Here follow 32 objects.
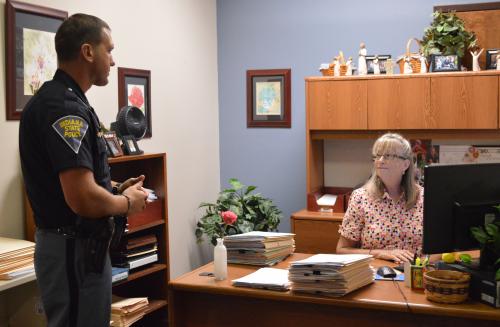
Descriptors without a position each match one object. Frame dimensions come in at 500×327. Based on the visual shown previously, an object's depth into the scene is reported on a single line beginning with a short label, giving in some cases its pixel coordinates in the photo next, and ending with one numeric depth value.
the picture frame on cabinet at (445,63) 4.14
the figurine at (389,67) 4.32
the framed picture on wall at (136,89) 3.93
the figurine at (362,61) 4.40
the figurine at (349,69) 4.42
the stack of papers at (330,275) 2.24
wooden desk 2.12
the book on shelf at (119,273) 3.31
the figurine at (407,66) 4.26
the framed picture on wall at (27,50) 3.05
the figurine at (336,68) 4.45
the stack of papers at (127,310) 3.31
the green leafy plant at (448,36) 4.16
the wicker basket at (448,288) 2.13
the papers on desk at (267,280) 2.35
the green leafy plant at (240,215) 4.48
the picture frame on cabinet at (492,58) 4.14
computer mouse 2.47
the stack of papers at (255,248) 2.68
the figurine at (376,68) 4.38
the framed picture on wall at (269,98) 5.00
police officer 1.95
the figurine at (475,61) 4.12
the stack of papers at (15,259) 2.54
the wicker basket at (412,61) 4.25
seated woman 3.05
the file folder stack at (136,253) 3.45
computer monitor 2.29
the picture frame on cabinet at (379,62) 4.39
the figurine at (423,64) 4.23
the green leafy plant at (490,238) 2.20
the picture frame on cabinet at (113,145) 3.29
